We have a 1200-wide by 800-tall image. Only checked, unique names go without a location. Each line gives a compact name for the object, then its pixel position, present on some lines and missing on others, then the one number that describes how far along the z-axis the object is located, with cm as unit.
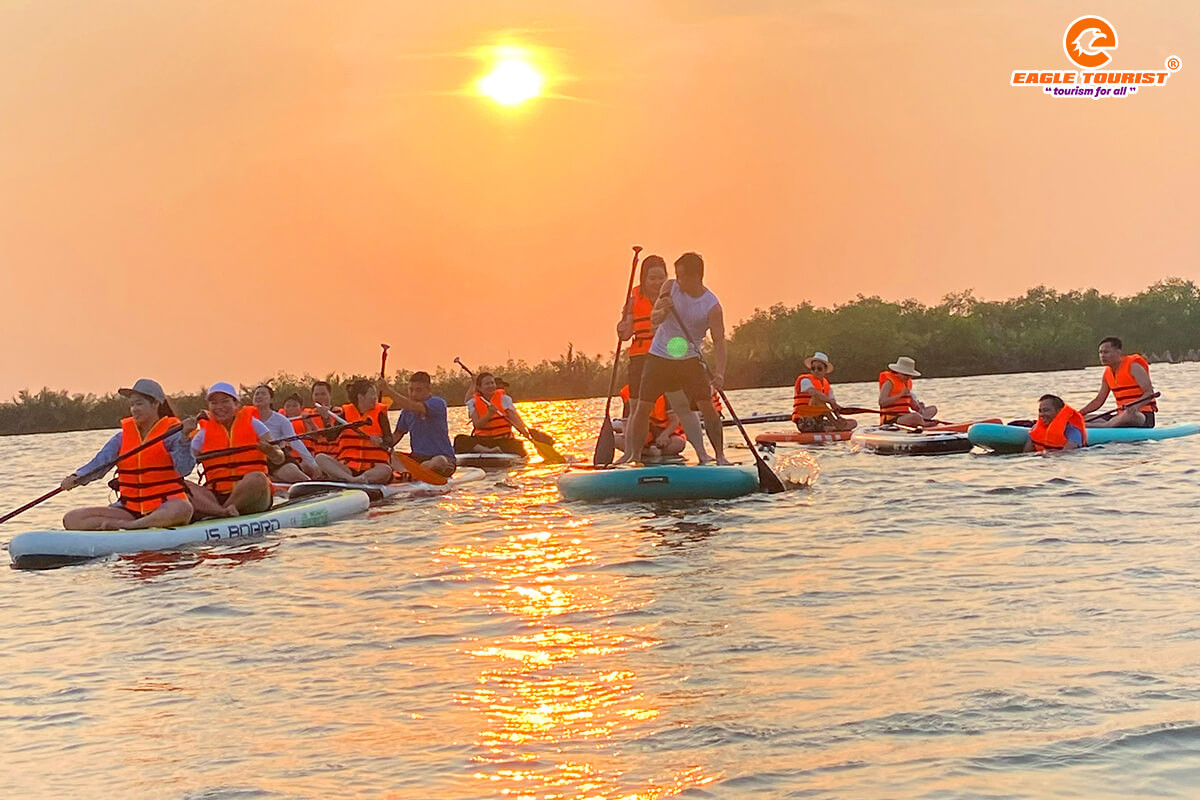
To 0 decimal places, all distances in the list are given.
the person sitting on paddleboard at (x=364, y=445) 1472
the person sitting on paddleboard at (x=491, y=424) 1839
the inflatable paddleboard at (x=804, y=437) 1961
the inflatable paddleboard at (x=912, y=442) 1686
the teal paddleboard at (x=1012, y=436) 1582
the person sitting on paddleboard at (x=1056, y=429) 1543
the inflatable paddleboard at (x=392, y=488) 1342
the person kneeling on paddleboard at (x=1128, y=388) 1623
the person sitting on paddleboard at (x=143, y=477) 1059
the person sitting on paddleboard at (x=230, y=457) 1152
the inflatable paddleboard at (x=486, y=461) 1814
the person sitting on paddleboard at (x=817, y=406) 1986
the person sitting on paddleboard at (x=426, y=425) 1557
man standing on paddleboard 1107
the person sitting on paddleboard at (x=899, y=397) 1886
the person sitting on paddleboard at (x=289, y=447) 1381
